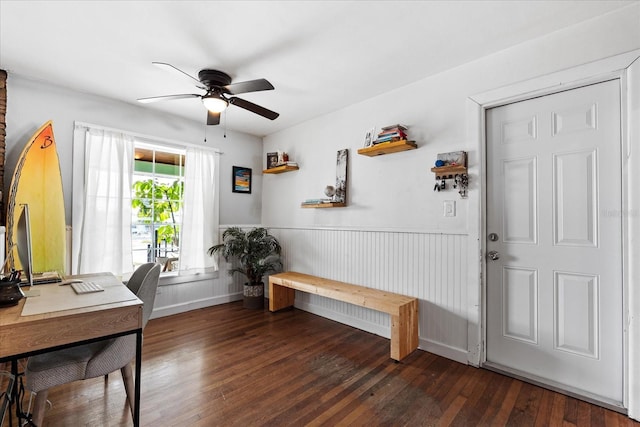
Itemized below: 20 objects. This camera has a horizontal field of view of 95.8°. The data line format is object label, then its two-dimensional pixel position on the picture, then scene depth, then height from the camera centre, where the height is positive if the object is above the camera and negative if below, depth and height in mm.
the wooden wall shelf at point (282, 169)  3995 +693
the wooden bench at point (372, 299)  2480 -791
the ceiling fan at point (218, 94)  2518 +1075
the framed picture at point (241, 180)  4359 +581
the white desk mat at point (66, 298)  1469 -468
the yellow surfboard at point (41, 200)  2535 +153
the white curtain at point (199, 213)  3818 +62
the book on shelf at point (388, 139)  2760 +773
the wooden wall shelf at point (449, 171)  2435 +414
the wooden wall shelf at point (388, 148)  2723 +691
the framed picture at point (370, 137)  3060 +861
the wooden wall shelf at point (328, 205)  3392 +157
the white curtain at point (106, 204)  3082 +147
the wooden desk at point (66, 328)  1260 -528
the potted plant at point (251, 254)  3889 -501
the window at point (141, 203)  3088 +171
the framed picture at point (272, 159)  4211 +861
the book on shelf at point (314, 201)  3543 +210
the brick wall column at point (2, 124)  2596 +838
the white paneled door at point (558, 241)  1933 -160
